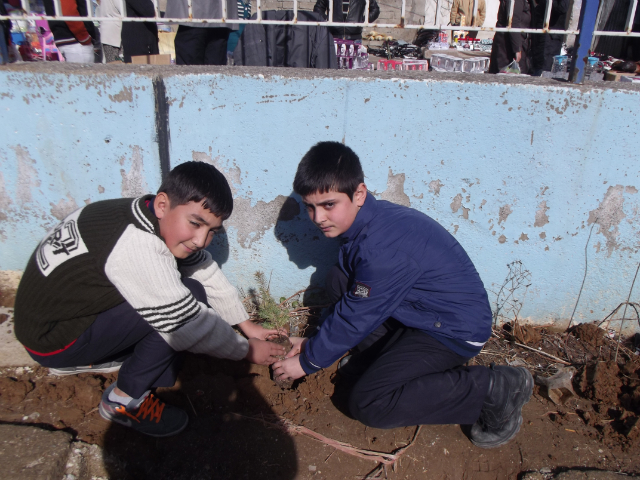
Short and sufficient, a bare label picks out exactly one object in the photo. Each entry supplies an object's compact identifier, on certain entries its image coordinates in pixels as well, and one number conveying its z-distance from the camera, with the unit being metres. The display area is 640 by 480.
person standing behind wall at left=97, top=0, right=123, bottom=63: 3.95
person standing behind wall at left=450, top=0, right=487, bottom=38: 6.91
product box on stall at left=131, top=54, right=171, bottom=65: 3.24
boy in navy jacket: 1.89
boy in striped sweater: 1.74
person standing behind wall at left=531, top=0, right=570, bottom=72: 5.65
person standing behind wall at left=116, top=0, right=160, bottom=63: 3.95
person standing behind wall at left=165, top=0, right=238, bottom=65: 3.30
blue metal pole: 2.19
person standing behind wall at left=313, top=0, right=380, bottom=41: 4.34
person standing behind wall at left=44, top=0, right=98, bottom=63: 3.85
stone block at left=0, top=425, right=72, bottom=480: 1.71
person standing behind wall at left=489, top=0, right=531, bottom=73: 5.52
